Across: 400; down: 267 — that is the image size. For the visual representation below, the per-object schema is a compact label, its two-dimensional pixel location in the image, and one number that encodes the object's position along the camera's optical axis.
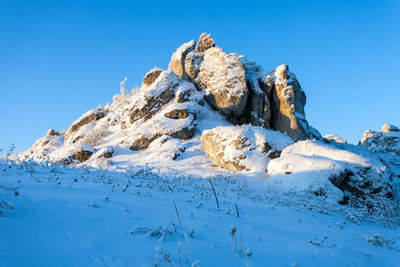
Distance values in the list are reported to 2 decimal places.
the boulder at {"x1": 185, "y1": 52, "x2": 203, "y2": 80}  33.56
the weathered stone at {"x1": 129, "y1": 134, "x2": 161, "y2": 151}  24.25
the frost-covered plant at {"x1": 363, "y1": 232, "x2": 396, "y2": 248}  4.59
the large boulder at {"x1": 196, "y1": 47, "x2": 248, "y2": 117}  28.95
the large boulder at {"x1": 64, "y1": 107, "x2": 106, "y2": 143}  38.19
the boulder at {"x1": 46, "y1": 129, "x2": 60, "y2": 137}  40.19
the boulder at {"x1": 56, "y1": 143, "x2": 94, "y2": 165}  21.56
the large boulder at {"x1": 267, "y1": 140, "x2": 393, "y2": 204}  10.85
